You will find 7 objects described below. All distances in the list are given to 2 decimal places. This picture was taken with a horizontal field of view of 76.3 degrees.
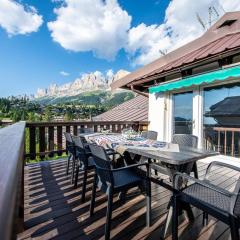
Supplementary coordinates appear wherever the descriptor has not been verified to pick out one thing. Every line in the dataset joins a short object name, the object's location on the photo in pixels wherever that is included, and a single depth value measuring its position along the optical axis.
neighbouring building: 8.24
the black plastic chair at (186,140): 2.50
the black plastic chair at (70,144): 2.72
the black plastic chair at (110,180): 1.54
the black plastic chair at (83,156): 2.21
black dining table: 1.63
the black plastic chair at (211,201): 1.11
